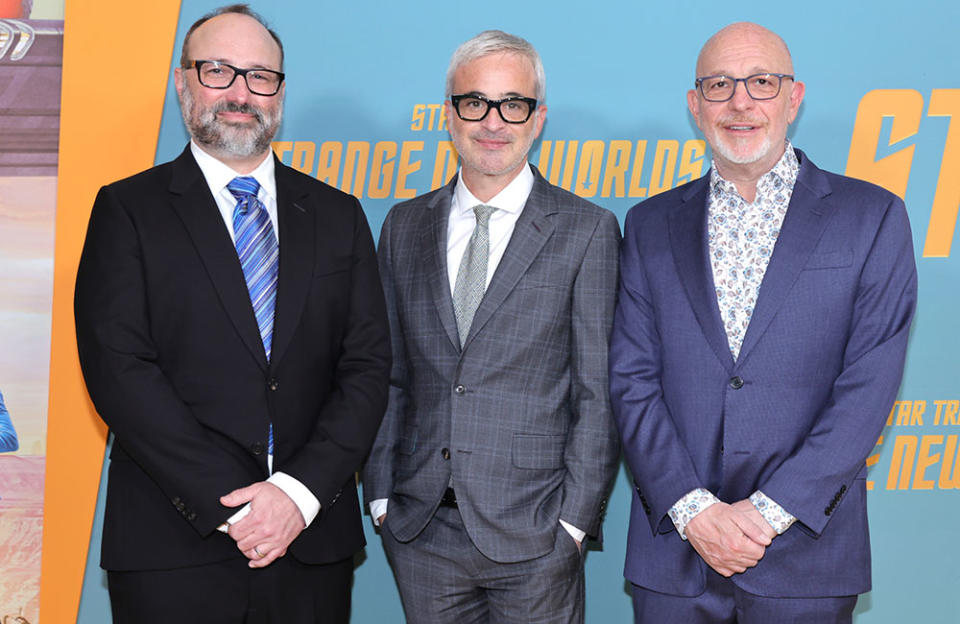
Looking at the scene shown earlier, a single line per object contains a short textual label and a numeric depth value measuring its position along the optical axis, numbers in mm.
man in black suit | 2189
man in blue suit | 2227
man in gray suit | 2436
